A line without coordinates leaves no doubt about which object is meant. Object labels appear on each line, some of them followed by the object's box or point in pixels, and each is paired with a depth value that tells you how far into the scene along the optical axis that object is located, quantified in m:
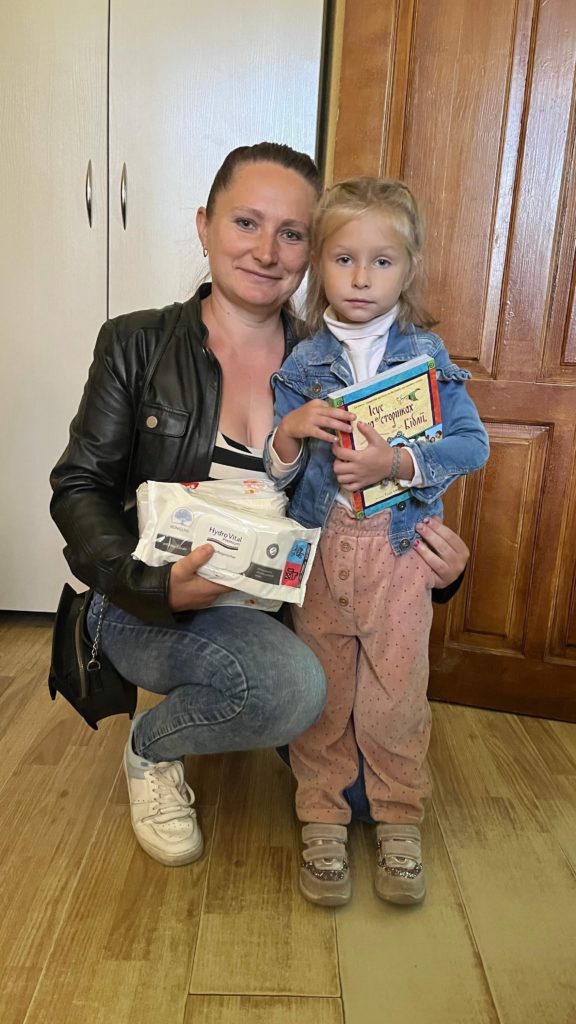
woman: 1.10
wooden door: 1.59
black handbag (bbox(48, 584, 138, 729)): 1.18
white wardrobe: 1.83
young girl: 1.08
